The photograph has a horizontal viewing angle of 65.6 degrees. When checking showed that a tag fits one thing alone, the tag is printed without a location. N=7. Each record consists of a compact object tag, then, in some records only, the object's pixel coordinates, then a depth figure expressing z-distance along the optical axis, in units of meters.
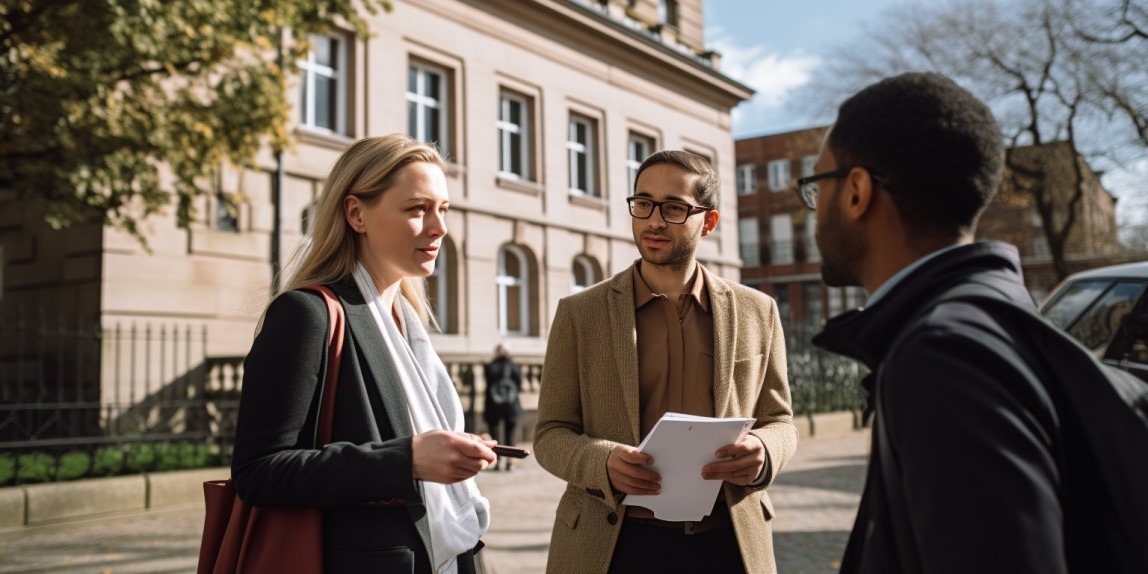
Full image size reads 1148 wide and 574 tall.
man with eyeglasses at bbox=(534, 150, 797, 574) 2.60
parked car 5.78
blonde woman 1.96
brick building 54.81
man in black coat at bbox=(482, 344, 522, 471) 14.54
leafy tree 8.33
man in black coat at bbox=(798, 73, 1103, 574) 1.15
